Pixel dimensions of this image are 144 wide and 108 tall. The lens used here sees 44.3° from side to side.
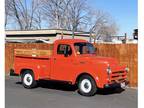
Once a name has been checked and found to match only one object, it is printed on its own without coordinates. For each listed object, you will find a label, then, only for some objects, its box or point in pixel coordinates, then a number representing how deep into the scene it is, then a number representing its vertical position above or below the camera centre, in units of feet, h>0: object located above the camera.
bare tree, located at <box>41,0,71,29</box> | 109.93 +26.25
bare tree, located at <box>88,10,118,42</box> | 117.14 +17.51
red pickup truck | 21.29 -1.67
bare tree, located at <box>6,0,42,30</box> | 111.55 +25.47
